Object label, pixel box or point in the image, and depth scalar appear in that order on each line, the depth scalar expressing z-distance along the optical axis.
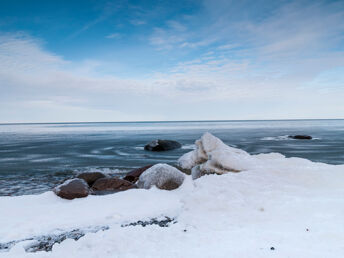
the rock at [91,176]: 10.92
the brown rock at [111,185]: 9.71
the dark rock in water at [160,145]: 22.34
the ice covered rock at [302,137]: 32.16
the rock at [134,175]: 11.59
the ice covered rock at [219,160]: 9.87
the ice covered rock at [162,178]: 9.23
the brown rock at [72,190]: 8.25
